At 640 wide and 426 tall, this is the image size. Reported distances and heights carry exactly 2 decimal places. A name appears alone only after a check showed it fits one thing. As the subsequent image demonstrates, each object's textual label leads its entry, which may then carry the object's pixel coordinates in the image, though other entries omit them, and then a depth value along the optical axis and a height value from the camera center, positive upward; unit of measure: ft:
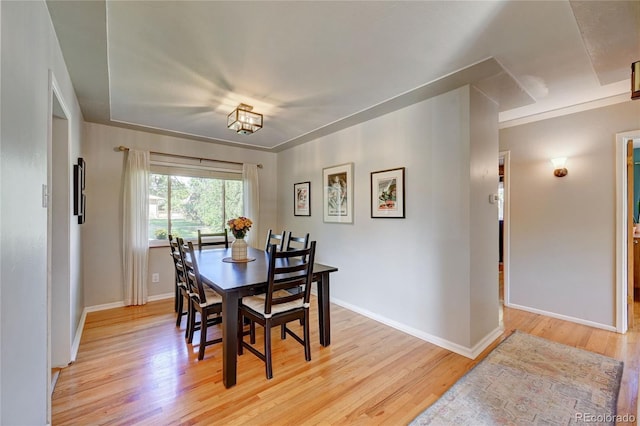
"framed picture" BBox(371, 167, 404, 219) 9.81 +0.71
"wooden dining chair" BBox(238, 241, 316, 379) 6.93 -2.51
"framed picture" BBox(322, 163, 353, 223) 11.98 +0.91
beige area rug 5.64 -4.16
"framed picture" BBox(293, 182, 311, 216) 14.55 +0.79
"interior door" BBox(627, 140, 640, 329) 9.45 -0.46
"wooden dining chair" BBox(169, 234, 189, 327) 8.96 -2.32
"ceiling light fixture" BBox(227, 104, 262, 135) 8.84 +3.07
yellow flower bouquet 9.66 -0.45
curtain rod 12.13 +2.85
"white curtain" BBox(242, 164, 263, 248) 15.52 +0.97
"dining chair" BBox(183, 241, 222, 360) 7.55 -2.55
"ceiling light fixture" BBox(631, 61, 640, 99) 4.14 +1.98
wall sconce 10.44 +1.74
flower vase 9.48 -1.26
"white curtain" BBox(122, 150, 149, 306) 12.10 -0.64
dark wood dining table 6.61 -1.86
